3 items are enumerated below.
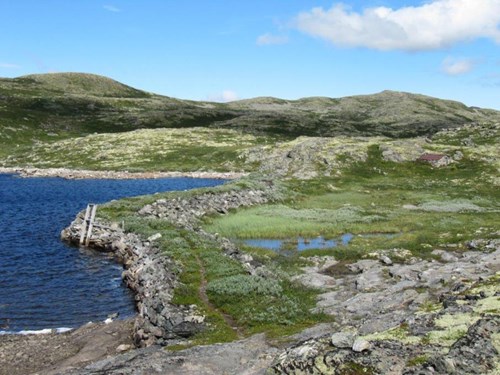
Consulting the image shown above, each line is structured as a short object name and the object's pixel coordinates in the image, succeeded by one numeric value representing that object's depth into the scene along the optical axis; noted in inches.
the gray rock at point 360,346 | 607.9
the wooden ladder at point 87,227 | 2064.5
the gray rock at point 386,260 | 1566.2
